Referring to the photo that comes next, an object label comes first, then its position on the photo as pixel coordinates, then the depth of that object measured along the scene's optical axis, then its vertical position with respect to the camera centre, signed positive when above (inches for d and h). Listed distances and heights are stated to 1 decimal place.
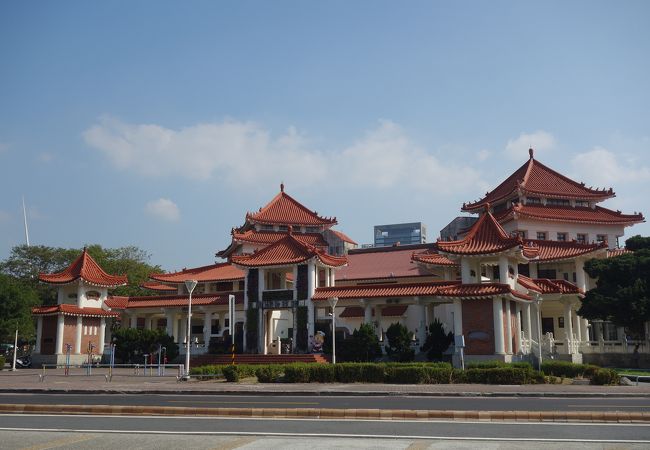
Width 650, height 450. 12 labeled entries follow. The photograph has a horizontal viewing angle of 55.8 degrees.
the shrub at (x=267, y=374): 1120.2 -59.8
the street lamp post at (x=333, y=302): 1332.4 +82.0
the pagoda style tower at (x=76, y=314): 1947.6 +86.8
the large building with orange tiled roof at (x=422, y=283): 1382.9 +160.7
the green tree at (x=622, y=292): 1459.2 +112.2
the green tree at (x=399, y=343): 1435.8 -7.2
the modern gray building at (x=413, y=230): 7017.7 +1288.7
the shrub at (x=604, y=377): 971.9 -59.7
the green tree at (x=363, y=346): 1459.2 -13.8
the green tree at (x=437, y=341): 1443.2 -3.1
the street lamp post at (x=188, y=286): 1156.6 +99.7
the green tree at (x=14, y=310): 1863.9 +97.3
